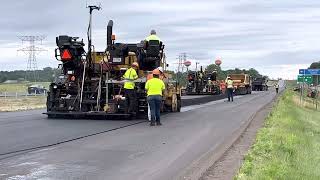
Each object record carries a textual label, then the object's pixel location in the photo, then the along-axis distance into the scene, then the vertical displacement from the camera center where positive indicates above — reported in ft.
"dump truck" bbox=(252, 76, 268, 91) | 277.21 -1.77
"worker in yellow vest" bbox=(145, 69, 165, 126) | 59.00 -1.18
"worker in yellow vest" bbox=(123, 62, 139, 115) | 63.10 -1.06
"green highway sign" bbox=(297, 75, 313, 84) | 145.34 +0.68
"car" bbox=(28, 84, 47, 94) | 221.66 -4.03
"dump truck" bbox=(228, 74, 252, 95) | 193.26 -1.27
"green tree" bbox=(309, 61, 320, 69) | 490.81 +14.74
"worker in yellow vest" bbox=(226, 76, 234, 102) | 126.31 -1.74
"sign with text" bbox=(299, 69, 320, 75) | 140.26 +2.41
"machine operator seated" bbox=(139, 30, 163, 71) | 68.69 +3.28
